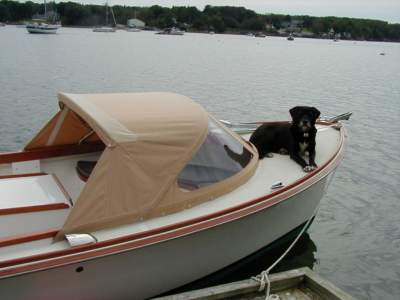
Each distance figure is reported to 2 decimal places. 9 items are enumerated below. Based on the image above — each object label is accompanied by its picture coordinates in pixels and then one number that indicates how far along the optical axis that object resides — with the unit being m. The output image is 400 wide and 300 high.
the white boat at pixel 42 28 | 77.00
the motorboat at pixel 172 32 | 124.60
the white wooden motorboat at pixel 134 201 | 4.01
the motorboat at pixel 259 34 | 154.62
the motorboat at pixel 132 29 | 132.88
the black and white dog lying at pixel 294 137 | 6.34
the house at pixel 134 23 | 140.38
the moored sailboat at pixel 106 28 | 114.69
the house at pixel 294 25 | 167.00
